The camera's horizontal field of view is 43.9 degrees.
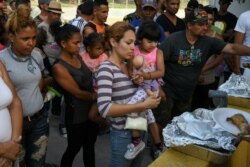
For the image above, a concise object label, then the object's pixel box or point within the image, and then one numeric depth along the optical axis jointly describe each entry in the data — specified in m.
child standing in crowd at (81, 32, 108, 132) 3.33
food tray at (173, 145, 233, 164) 1.78
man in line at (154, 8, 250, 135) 3.21
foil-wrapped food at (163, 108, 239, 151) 1.82
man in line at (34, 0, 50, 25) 4.86
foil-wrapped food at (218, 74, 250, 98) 2.73
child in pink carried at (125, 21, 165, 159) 2.27
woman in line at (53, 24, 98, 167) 2.64
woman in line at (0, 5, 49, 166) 2.23
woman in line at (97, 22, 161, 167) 2.08
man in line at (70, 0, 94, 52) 4.50
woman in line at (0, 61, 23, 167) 1.96
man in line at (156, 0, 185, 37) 4.27
